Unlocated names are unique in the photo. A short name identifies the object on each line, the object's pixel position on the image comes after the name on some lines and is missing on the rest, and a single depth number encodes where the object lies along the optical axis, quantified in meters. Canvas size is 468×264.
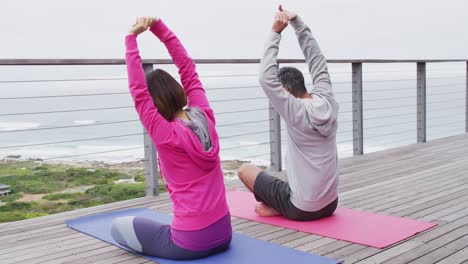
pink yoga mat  2.59
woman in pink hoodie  2.09
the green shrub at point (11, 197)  10.48
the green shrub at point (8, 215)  10.18
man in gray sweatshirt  2.64
